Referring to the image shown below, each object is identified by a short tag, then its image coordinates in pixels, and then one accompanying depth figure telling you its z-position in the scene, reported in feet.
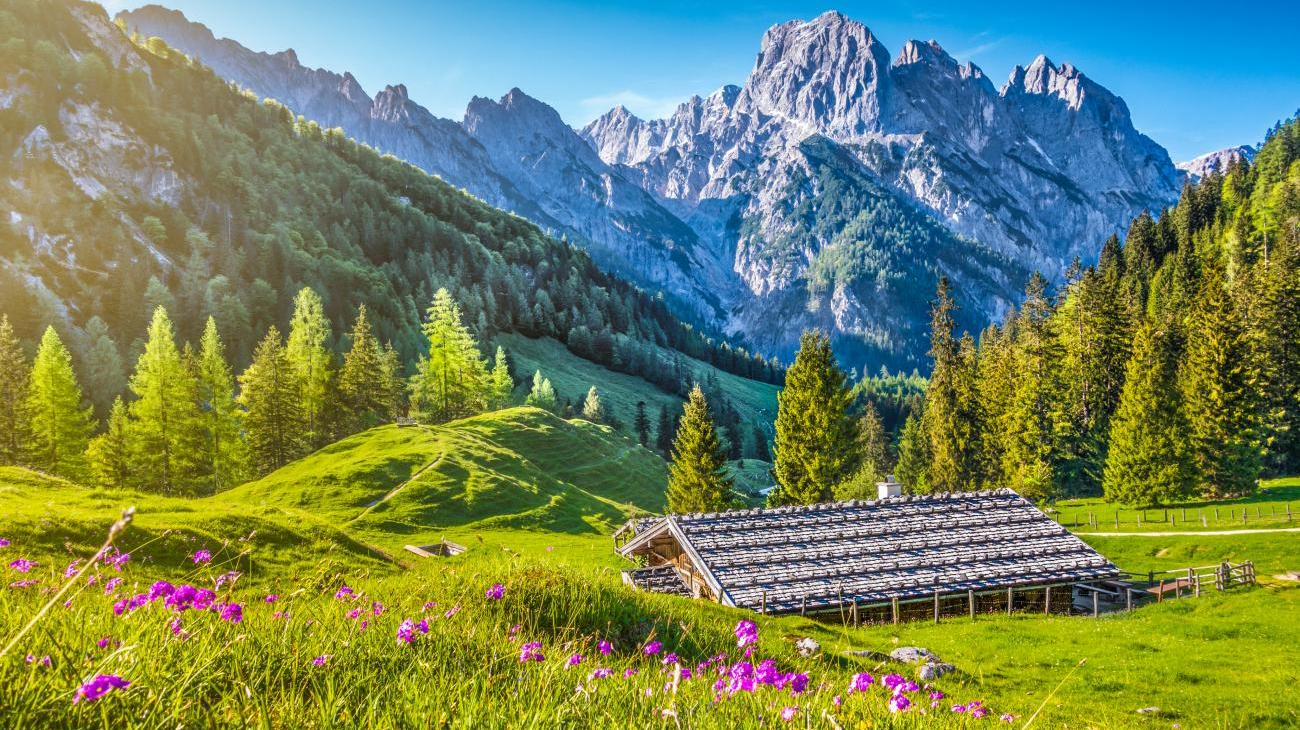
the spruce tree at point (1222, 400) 179.11
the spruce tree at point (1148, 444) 170.19
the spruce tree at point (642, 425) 425.69
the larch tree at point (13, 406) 178.50
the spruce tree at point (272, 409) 212.84
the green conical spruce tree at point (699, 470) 170.30
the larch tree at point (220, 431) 198.90
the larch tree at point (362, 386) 245.24
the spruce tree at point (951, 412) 212.64
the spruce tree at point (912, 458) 319.47
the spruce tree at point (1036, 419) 198.49
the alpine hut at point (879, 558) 97.30
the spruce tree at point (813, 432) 163.84
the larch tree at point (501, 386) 310.86
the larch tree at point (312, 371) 233.35
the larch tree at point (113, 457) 178.50
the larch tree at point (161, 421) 182.09
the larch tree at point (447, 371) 263.29
